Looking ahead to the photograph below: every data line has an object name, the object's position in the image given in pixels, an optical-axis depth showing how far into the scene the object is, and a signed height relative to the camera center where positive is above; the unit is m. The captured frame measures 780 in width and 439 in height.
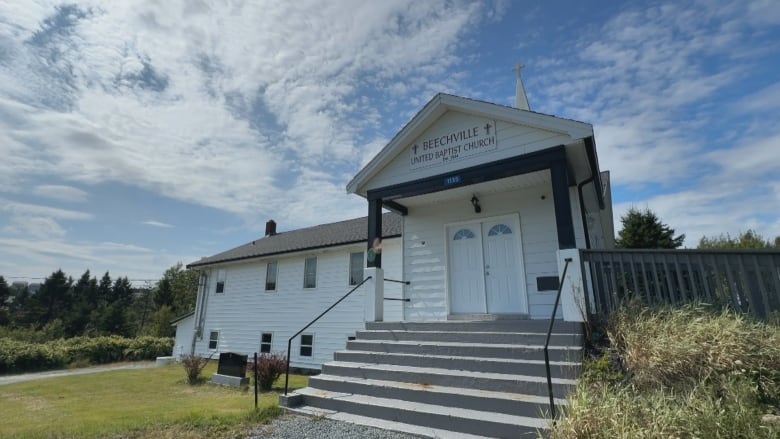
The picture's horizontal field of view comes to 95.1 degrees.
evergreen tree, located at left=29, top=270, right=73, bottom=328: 46.41 +1.56
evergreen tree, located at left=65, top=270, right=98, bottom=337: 40.03 +0.20
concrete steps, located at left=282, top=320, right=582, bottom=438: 4.31 -1.00
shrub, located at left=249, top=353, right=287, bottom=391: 9.03 -1.51
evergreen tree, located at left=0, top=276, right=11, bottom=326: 43.00 +1.19
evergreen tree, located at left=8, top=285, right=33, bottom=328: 45.41 +0.43
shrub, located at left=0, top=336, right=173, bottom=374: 18.66 -2.28
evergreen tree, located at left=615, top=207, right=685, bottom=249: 20.03 +4.17
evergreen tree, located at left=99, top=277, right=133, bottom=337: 37.72 -1.00
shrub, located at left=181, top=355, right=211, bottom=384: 10.70 -1.69
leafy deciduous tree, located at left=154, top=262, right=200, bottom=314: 42.94 +2.34
